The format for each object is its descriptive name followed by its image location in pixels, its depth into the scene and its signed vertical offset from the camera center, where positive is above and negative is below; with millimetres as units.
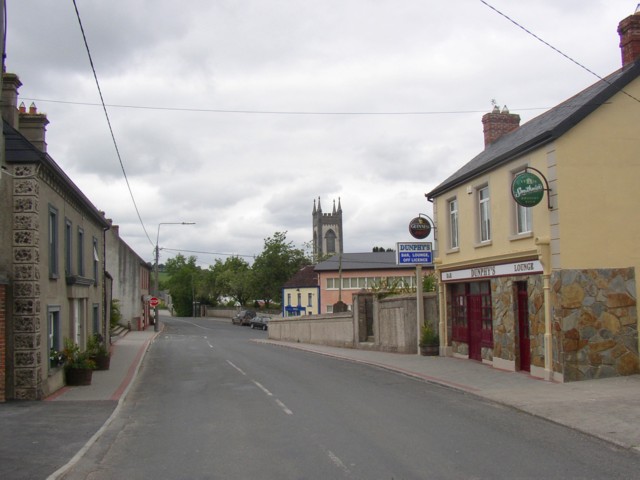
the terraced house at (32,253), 13969 +981
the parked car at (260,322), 68438 -3110
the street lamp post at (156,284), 51469 +767
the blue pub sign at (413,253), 23141 +1253
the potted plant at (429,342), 23875 -1929
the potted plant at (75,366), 17000 -1815
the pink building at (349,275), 66375 +1495
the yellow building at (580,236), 15422 +1211
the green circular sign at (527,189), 15578 +2287
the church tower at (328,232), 124688 +11131
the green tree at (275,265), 89188 +3582
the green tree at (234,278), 92375 +2059
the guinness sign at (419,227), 23450 +2188
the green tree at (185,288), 110744 +892
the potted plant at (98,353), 21016 -1874
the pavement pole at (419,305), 24531 -602
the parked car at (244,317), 74750 -2824
